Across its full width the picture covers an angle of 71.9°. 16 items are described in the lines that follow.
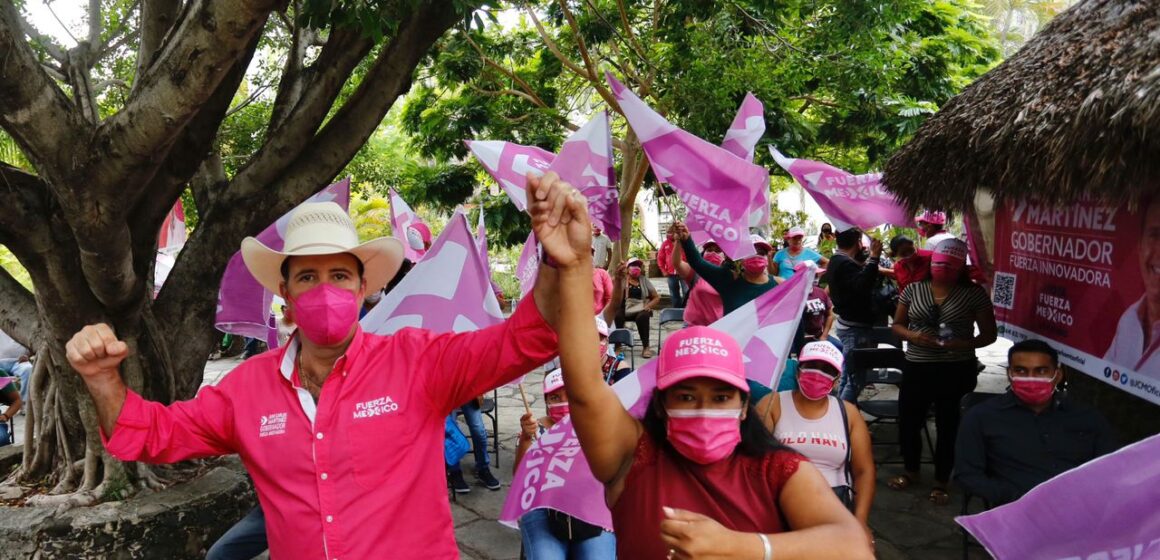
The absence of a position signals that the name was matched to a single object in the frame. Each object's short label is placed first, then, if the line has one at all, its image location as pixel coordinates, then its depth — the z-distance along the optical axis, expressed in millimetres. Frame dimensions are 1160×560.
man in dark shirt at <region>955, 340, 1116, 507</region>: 4035
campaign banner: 4105
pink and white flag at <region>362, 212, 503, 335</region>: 4141
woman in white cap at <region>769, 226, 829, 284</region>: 9336
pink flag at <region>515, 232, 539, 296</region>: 6148
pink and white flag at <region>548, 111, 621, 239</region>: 5734
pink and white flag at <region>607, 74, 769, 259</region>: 5383
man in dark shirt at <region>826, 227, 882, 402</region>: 6902
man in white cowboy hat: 2068
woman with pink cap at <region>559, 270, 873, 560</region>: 1882
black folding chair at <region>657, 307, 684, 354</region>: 9602
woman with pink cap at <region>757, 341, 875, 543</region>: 3742
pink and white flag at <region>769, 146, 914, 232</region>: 6453
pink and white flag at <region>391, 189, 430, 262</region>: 7410
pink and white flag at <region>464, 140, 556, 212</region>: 6176
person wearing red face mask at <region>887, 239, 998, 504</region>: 5566
